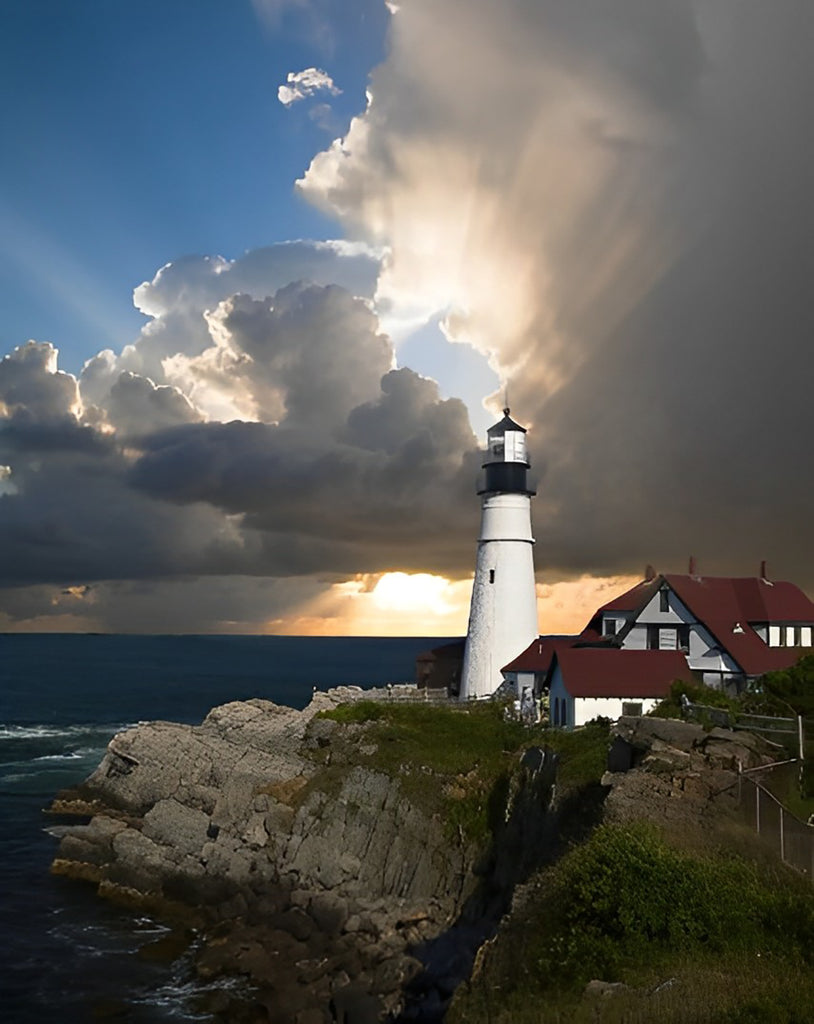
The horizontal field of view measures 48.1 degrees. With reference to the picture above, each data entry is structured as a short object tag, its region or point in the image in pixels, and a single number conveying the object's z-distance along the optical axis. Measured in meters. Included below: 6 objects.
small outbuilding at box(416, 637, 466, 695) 55.34
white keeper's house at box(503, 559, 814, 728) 38.09
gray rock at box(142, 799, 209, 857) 35.69
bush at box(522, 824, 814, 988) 15.40
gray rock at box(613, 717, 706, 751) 25.77
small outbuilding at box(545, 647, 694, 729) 37.66
